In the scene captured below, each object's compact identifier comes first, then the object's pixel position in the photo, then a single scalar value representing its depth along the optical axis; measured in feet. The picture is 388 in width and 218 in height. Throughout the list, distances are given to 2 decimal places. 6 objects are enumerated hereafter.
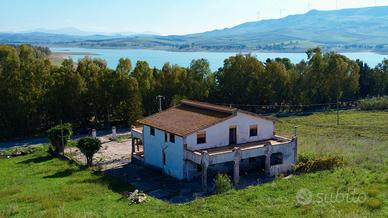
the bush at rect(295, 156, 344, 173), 94.48
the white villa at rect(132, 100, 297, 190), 92.99
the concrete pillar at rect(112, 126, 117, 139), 143.00
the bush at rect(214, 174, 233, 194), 81.20
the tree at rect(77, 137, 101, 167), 105.19
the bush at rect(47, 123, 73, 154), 121.49
